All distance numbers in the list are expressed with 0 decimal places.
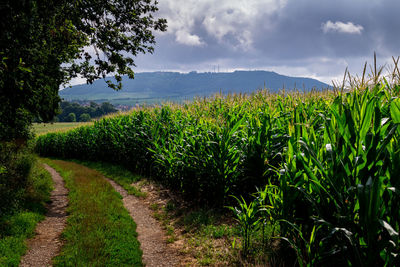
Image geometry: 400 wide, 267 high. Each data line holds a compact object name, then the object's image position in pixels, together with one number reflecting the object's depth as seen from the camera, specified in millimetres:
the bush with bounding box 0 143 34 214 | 7371
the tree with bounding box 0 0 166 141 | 5652
